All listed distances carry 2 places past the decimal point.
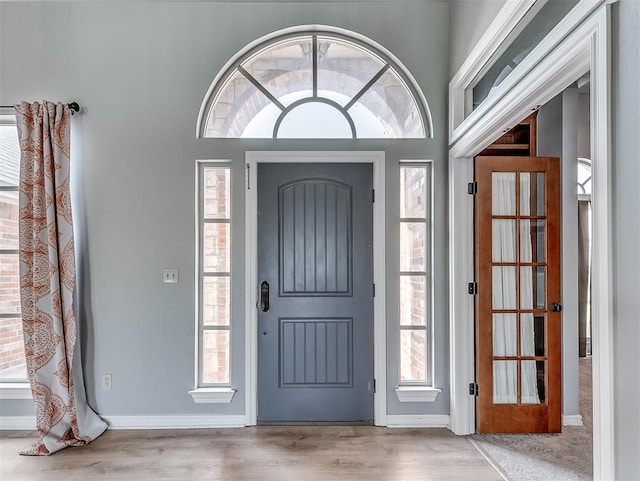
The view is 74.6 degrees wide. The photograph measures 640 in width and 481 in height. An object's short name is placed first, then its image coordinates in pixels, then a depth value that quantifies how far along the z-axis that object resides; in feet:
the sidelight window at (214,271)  10.10
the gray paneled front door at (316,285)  10.05
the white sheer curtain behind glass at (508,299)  9.70
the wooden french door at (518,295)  9.61
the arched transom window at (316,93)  10.18
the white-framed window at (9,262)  10.25
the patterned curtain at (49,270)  9.24
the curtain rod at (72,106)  9.75
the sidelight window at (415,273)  10.18
